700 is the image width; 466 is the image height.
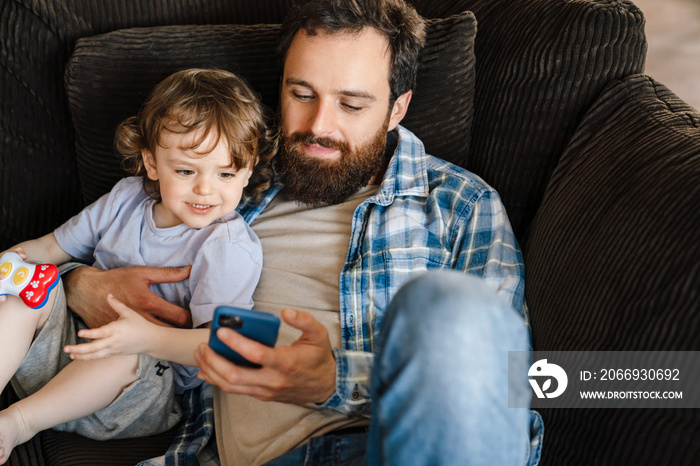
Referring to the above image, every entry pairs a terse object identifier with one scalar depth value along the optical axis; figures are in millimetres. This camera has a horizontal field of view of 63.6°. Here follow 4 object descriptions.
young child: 1052
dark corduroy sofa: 874
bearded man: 958
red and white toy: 1054
